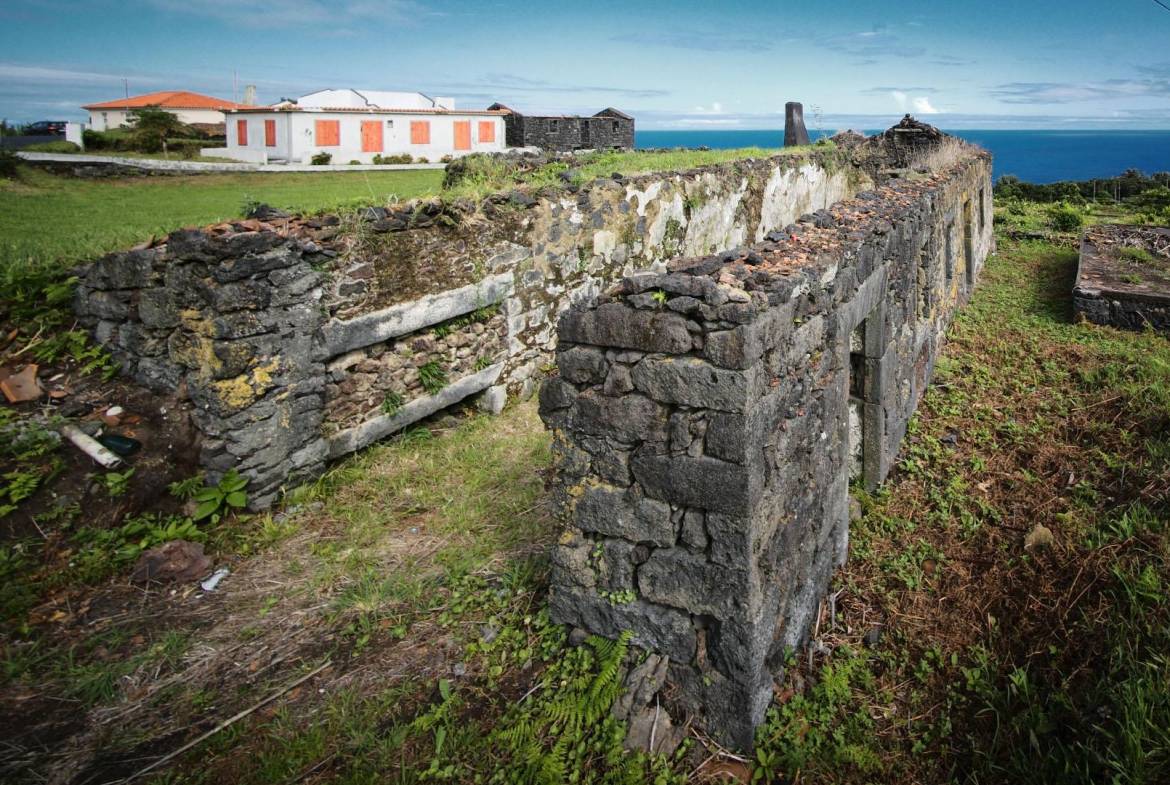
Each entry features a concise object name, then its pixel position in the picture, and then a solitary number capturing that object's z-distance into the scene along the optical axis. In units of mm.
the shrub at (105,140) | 30375
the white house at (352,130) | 32656
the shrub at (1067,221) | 20047
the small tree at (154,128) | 30442
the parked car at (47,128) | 37562
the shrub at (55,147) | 23675
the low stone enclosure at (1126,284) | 11125
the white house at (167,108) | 48312
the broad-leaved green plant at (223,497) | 5762
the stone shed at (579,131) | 33156
